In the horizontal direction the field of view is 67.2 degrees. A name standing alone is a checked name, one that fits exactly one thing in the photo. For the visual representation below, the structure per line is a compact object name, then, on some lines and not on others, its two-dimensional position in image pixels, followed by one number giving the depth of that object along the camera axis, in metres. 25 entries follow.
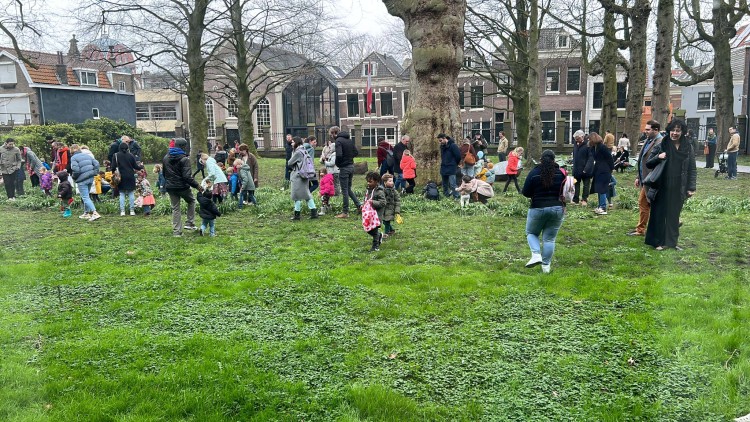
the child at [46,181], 16.36
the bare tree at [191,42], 23.69
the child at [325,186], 12.09
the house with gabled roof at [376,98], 48.38
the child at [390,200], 9.47
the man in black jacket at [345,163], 11.73
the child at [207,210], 9.80
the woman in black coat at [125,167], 12.09
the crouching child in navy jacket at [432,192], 13.88
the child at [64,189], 13.31
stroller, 19.78
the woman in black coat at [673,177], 8.20
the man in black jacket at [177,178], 9.98
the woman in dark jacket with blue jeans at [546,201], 7.08
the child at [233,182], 14.14
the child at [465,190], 12.62
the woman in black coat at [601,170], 11.90
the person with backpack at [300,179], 11.28
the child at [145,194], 13.01
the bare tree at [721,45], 25.08
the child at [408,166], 14.30
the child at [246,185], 13.50
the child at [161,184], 16.05
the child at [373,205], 8.75
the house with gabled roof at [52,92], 42.47
